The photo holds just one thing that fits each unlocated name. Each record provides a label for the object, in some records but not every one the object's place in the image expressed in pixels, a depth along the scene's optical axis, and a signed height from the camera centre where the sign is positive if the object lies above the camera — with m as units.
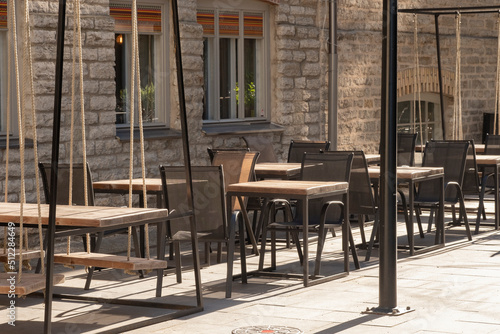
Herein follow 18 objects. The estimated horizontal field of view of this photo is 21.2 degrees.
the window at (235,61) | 16.92 +0.60
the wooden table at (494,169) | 13.93 -0.68
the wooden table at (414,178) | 11.65 -0.65
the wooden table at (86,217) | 7.49 -0.62
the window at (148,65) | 15.26 +0.51
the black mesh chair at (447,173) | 12.73 -0.67
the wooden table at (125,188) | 10.99 -0.66
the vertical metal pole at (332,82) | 18.48 +0.33
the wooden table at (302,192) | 9.73 -0.63
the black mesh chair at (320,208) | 10.22 -0.80
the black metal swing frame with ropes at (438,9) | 15.50 +1.11
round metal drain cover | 7.70 -1.29
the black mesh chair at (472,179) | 13.88 -0.79
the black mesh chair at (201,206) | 9.61 -0.71
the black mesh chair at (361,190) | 11.41 -0.73
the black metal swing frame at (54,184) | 7.08 -0.39
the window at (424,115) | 21.67 -0.17
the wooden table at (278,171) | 12.66 -0.61
